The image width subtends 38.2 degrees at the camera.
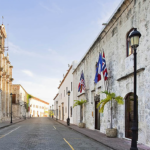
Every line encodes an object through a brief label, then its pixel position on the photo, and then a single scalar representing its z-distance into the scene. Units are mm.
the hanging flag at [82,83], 23697
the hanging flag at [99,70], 15598
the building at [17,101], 55725
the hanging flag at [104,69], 14958
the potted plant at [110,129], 13367
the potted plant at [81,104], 23031
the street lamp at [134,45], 7362
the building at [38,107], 95438
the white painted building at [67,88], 35156
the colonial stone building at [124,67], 10031
